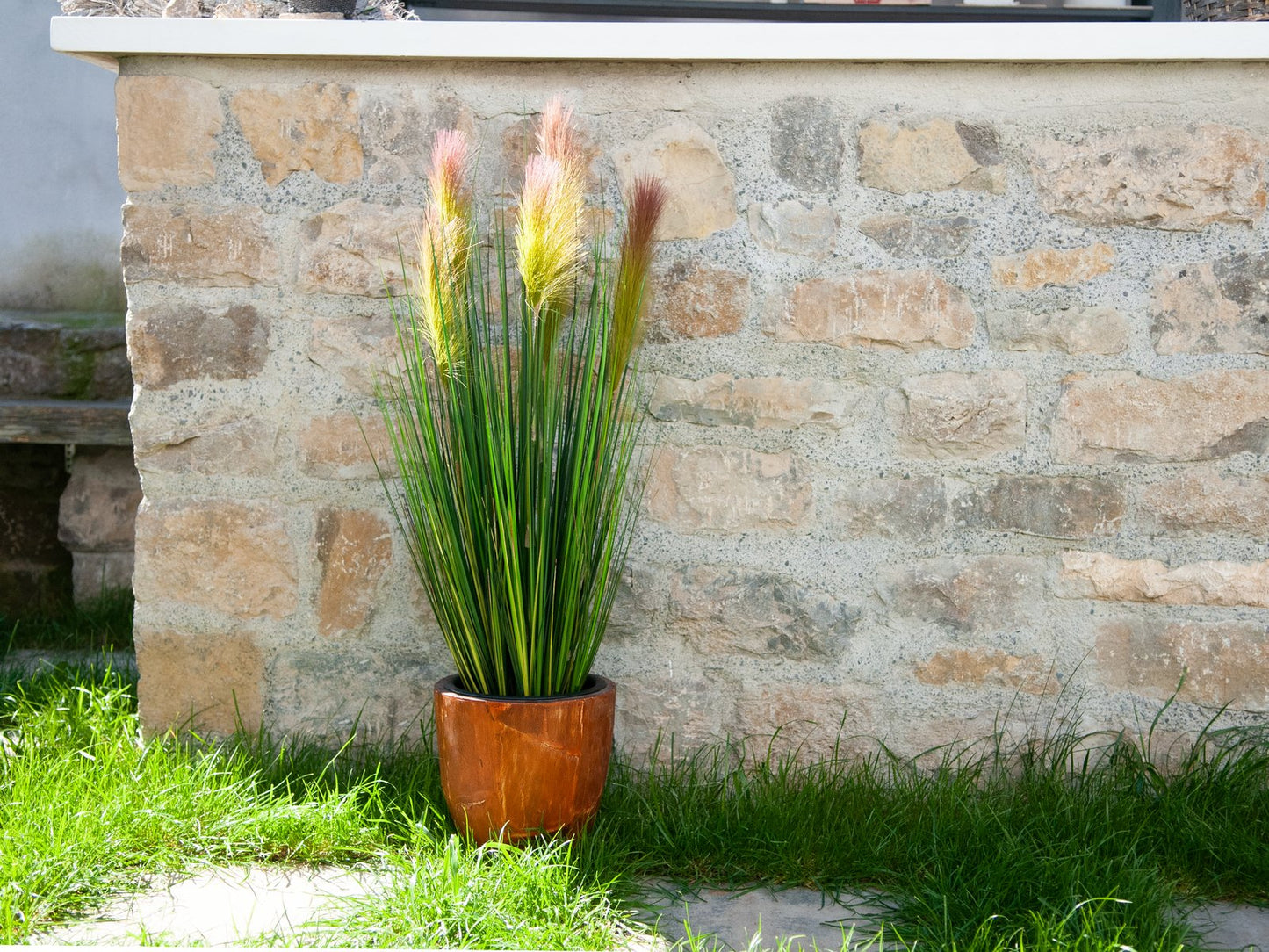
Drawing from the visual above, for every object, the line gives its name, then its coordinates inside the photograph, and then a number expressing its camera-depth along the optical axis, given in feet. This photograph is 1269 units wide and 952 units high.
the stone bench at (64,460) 10.84
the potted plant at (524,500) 6.30
